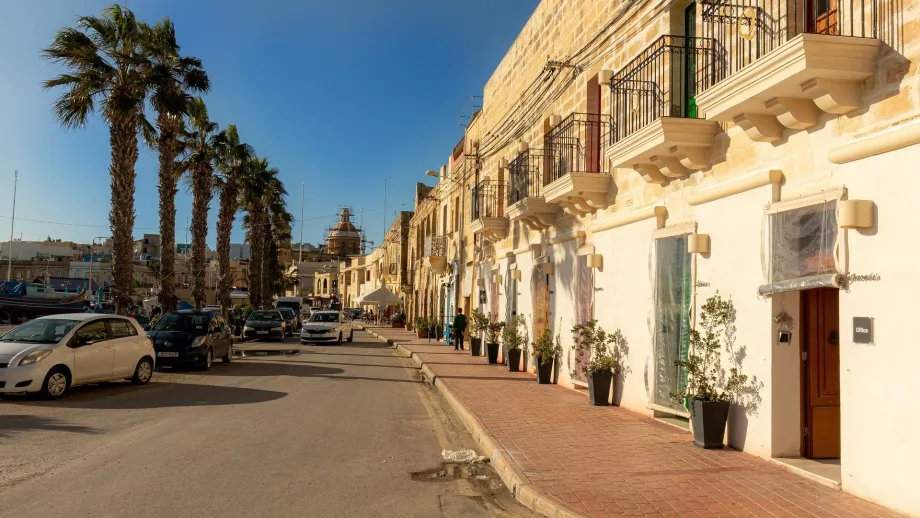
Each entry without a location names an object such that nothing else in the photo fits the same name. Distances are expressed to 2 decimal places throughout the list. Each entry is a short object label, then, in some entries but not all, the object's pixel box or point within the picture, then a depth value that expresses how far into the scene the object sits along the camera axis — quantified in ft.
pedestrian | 87.15
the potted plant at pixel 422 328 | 127.96
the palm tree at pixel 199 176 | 96.27
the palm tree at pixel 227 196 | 111.11
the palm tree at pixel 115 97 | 68.03
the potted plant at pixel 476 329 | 74.64
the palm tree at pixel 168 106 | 74.84
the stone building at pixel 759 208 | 19.81
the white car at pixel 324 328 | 104.99
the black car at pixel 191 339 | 59.00
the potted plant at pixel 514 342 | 60.18
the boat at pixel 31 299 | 150.61
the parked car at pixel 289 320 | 132.95
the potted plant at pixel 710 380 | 27.32
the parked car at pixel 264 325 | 109.19
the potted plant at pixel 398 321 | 179.73
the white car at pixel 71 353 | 38.17
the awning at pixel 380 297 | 139.42
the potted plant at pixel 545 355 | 50.96
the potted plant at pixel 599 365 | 40.06
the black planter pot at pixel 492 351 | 68.19
